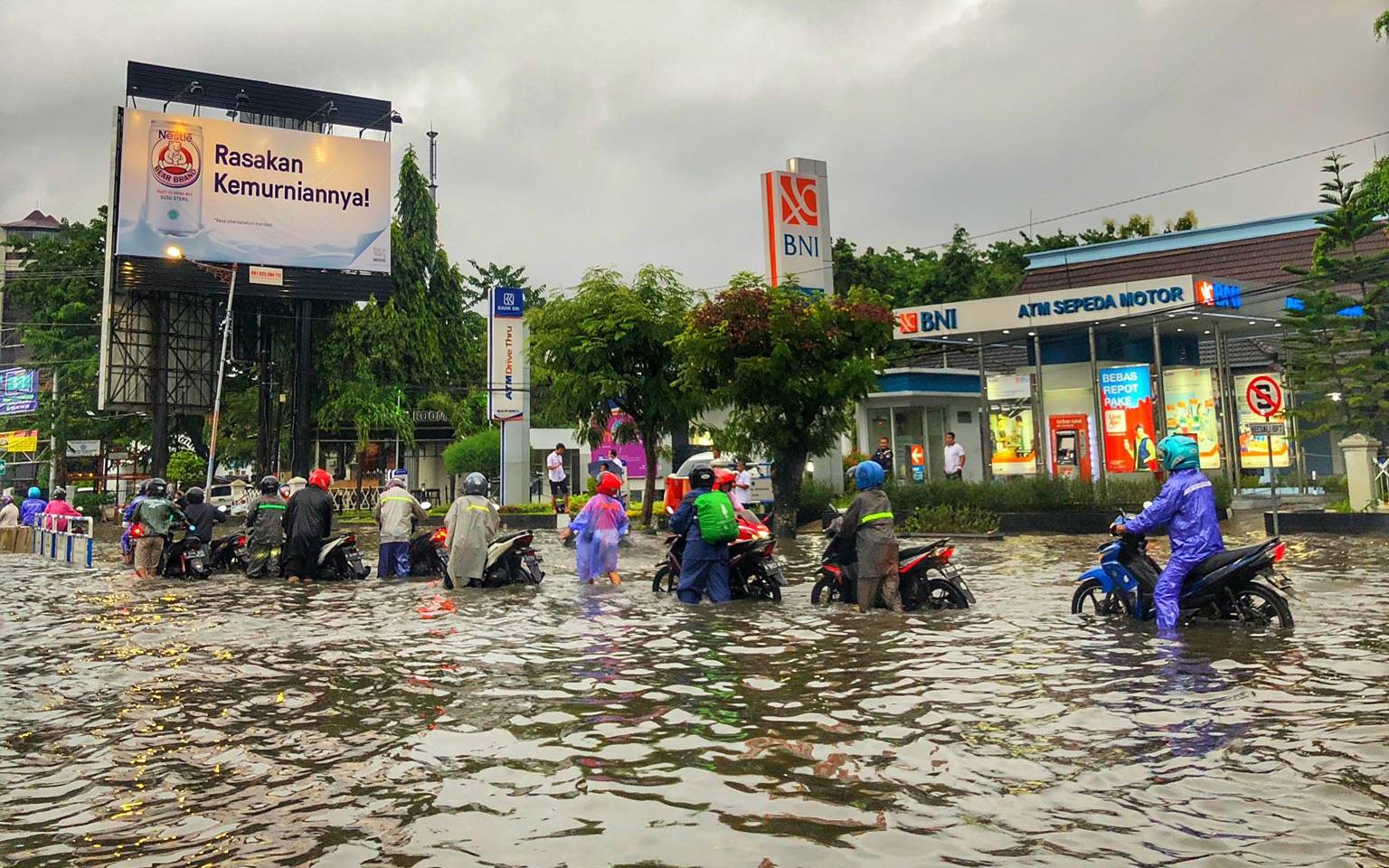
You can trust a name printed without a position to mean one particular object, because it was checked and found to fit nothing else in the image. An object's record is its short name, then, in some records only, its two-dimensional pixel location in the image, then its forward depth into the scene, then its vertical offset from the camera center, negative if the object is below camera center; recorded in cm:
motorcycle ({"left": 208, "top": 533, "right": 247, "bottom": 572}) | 1934 -53
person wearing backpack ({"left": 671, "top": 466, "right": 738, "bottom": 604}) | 1271 -27
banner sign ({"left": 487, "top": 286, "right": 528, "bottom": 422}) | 3672 +543
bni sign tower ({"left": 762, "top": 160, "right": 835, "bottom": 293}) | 2869 +727
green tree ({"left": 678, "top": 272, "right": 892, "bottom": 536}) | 2294 +312
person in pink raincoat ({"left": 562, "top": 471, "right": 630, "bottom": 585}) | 1521 -24
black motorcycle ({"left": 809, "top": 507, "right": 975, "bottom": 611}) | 1176 -74
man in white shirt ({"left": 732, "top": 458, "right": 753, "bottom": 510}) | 2414 +57
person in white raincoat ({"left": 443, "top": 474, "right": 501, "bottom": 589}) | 1512 -20
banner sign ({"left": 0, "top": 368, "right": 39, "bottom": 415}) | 5700 +712
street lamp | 3278 +913
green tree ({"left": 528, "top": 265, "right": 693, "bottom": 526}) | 2816 +418
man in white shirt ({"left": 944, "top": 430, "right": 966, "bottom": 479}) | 2834 +113
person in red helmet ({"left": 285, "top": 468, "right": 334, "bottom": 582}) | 1691 -8
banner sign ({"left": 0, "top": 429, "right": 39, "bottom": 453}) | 5741 +455
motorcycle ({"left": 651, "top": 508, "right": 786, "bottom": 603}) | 1311 -64
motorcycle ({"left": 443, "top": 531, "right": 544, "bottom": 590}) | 1530 -66
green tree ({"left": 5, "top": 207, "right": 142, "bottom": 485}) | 5381 +970
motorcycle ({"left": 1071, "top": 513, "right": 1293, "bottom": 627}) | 952 -76
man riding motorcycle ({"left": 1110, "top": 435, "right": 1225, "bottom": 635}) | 965 -24
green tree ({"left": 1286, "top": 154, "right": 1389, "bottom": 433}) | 2598 +388
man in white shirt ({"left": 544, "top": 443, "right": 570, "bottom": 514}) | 2945 +94
